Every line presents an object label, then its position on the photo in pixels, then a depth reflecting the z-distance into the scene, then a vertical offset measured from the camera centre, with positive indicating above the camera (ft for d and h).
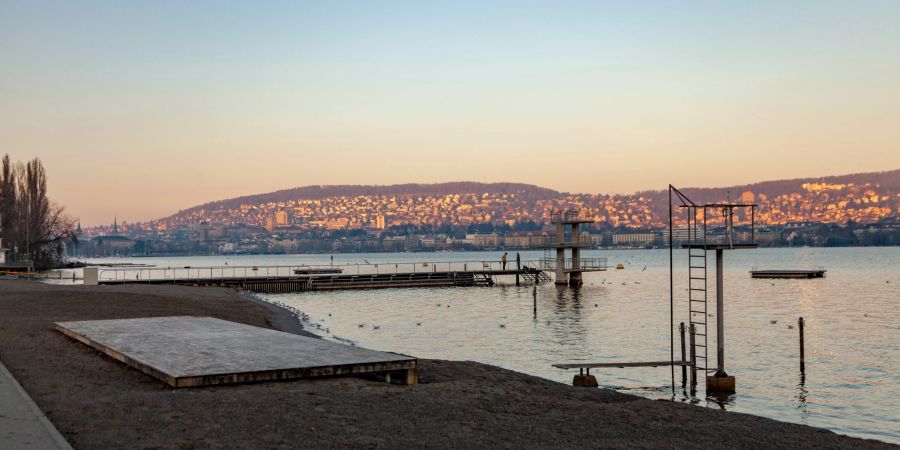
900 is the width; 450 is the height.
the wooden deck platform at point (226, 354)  49.16 -7.99
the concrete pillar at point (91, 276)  187.52 -8.57
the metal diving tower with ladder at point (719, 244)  71.92 -1.07
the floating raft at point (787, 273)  345.92 -18.19
